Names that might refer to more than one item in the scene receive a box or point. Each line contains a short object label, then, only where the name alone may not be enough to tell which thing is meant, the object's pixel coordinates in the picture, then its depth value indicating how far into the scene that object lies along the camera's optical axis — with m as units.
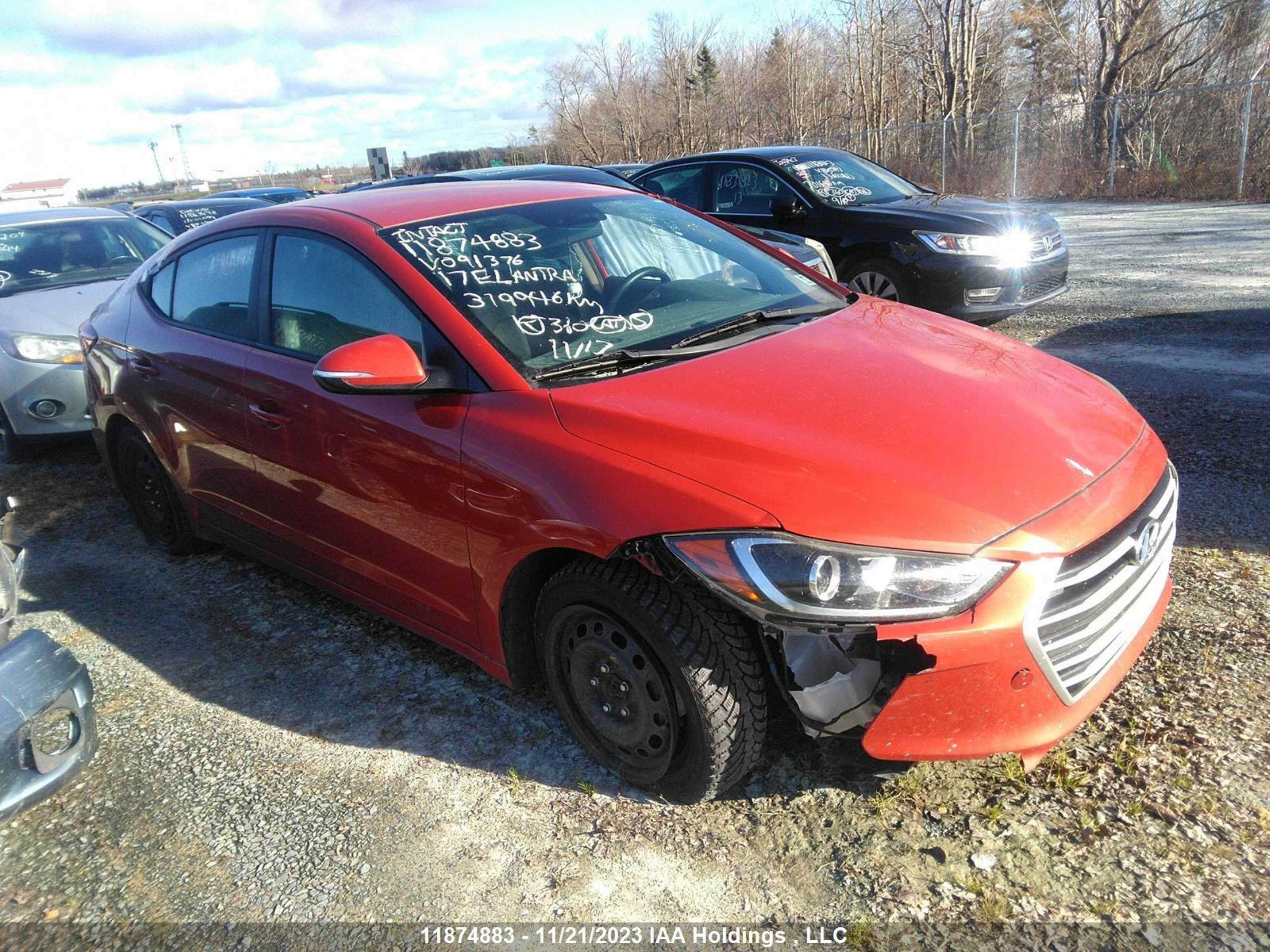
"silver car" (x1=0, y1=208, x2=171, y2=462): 5.89
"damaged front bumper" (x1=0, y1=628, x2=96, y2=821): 2.38
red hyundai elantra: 2.10
